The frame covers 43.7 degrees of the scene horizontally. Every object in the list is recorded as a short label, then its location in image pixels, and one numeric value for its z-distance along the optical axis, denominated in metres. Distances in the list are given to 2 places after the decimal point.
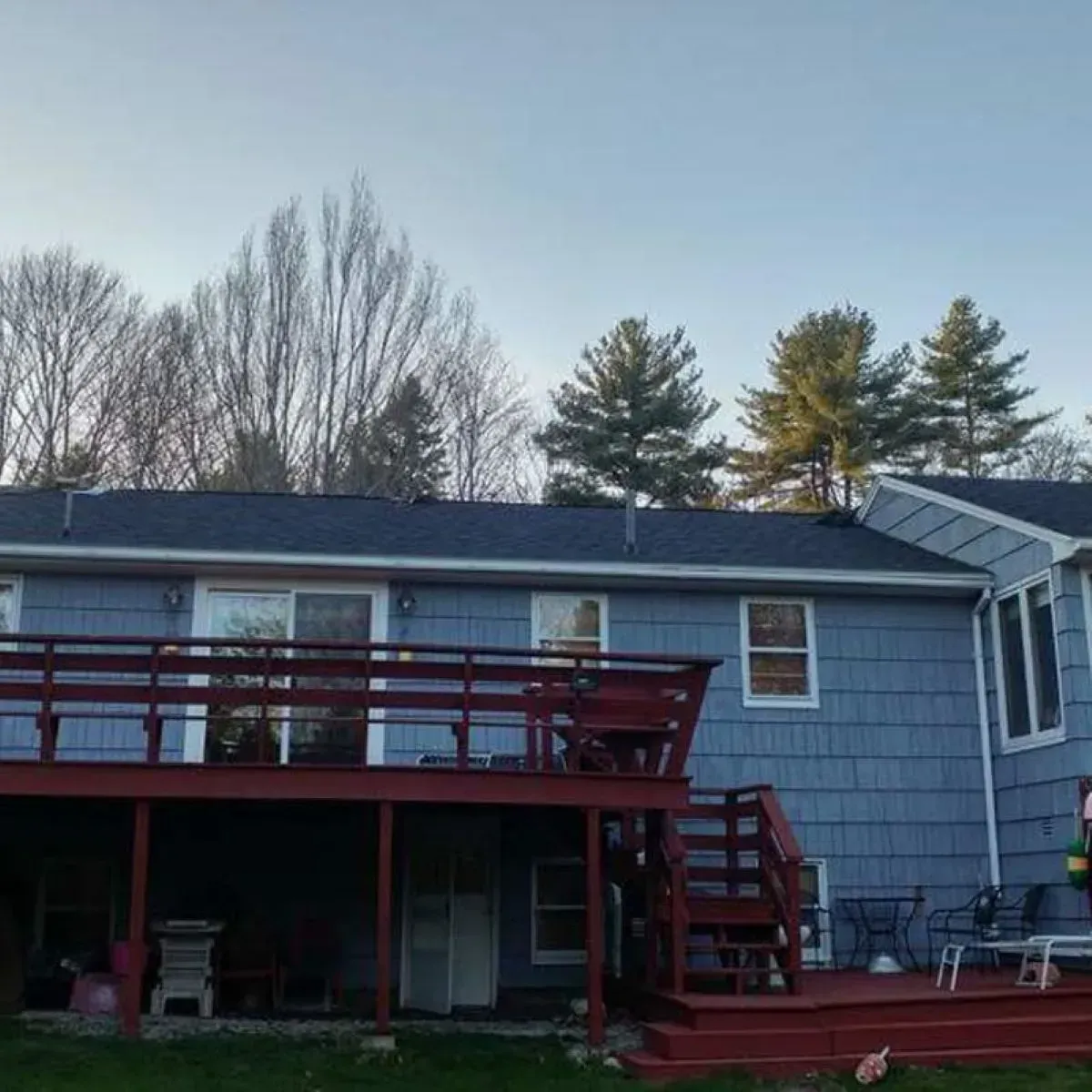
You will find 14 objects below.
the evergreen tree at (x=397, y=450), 25.12
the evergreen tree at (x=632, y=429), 29.72
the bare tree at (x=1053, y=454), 31.41
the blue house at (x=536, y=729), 11.12
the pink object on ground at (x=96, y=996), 10.00
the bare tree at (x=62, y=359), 23.98
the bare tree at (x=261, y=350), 25.03
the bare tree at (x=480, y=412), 27.25
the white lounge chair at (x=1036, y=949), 9.27
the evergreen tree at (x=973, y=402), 31.69
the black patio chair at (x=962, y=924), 11.49
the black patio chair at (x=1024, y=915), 11.12
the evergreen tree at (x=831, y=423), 30.52
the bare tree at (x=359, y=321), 25.41
